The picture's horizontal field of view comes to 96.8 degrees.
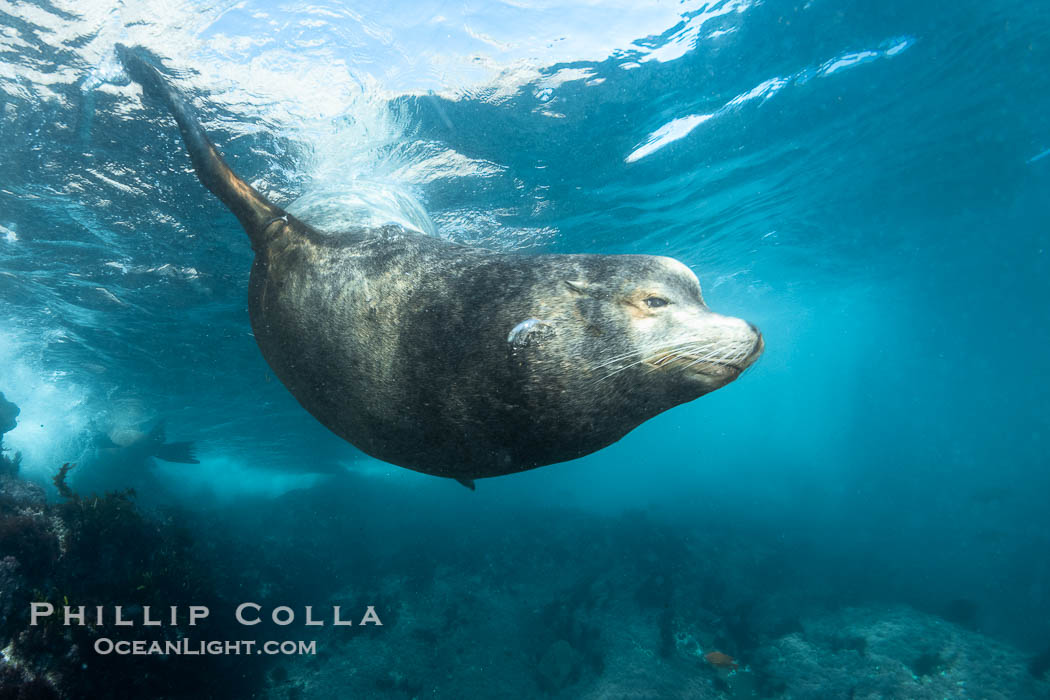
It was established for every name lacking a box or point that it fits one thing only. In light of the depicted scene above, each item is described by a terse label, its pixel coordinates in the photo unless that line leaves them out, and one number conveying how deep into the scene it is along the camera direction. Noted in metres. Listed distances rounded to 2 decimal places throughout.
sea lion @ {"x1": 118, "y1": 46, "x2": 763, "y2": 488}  1.88
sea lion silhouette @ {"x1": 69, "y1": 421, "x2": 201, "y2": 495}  21.95
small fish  7.58
